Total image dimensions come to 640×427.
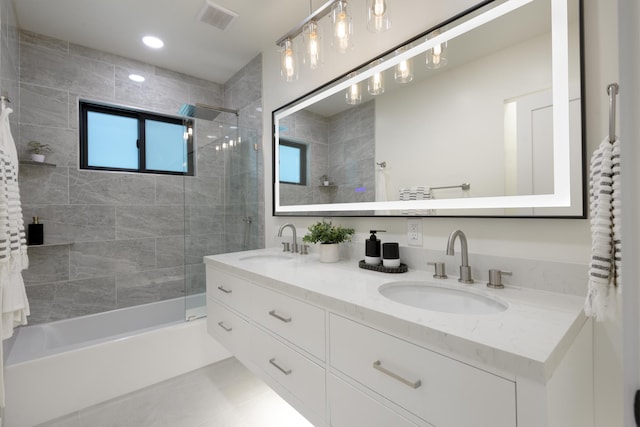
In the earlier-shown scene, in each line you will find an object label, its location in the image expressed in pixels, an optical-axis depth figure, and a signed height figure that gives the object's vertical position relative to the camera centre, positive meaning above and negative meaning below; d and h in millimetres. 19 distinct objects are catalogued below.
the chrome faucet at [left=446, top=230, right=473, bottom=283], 1127 -202
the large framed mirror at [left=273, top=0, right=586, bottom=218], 975 +392
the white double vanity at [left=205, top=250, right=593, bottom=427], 626 -391
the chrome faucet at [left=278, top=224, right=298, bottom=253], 2062 -196
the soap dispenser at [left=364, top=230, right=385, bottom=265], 1437 -192
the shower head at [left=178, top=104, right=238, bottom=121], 2572 +941
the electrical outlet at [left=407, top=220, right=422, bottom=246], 1383 -97
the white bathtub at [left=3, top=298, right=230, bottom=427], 1651 -968
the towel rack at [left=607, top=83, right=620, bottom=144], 672 +261
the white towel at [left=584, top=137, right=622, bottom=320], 587 -70
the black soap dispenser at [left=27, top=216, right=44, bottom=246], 2164 -120
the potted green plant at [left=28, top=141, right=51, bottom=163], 2152 +517
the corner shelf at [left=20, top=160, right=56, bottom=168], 2131 +414
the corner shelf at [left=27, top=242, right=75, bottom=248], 2220 -216
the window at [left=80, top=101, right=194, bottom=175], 2561 +724
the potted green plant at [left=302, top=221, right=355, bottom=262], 1653 -144
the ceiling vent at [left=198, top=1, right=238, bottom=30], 1943 +1406
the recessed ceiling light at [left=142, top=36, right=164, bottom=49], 2332 +1442
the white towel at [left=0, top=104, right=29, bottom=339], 1209 -114
